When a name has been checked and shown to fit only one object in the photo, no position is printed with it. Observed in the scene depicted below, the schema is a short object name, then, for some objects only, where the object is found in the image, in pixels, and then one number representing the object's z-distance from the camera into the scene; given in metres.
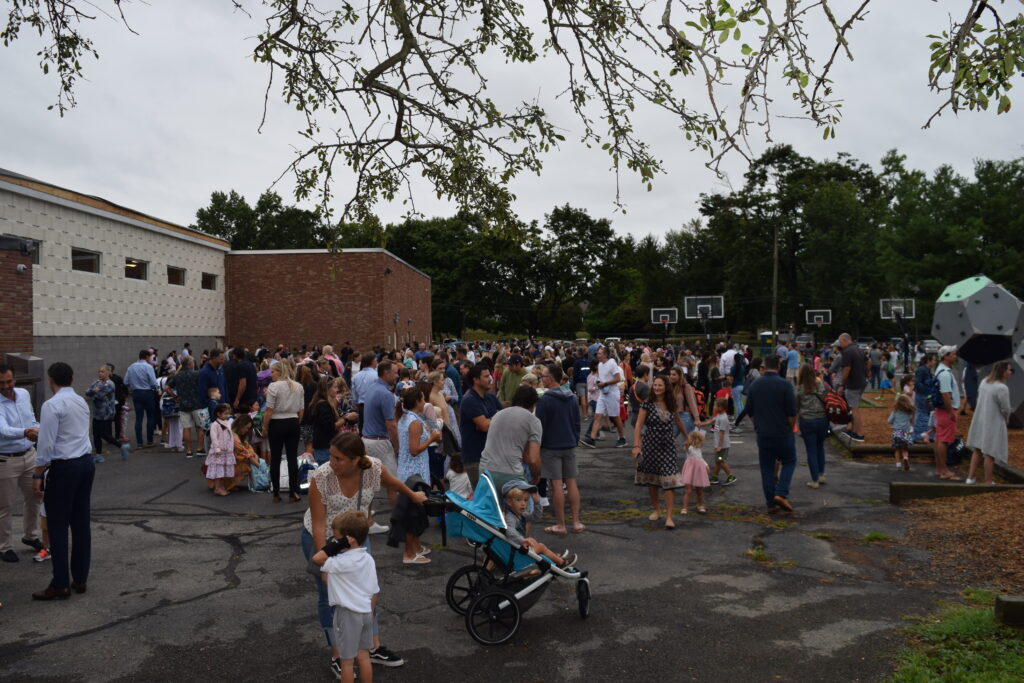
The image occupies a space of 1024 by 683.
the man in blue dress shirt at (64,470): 6.21
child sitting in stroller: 6.00
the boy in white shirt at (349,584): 4.30
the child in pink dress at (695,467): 9.07
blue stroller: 5.43
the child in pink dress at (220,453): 10.40
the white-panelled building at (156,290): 19.98
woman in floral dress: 8.51
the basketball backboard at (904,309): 47.53
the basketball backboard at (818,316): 58.56
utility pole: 53.41
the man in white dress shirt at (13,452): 6.82
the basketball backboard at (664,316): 45.87
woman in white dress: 9.38
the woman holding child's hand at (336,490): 4.68
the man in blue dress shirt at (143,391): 14.20
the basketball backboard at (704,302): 57.36
